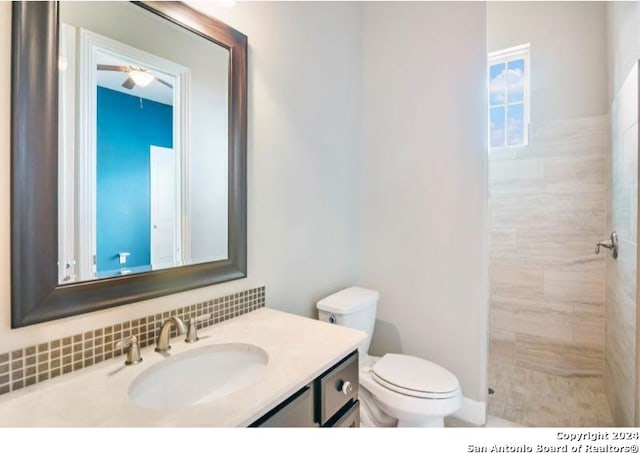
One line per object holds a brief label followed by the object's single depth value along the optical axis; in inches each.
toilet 55.8
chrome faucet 38.9
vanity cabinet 31.7
